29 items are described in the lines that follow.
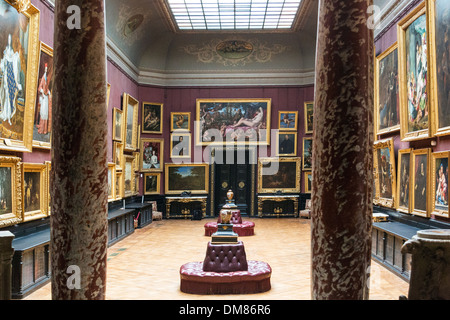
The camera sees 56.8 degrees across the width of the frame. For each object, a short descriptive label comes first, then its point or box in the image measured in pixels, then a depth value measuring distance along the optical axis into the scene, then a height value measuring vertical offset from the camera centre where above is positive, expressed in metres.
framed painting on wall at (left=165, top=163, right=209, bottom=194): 19.31 -0.41
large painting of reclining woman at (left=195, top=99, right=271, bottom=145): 19.59 +2.27
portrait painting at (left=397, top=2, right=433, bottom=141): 8.67 +2.05
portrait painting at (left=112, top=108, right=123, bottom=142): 14.57 +1.61
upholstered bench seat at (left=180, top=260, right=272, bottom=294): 7.32 -2.00
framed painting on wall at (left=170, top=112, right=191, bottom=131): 19.59 +2.26
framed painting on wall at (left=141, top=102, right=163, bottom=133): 19.11 +2.40
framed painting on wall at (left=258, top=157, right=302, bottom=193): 19.56 -0.23
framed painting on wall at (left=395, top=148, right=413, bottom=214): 9.57 -0.28
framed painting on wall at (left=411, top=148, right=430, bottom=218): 8.55 -0.27
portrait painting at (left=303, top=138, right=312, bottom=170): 19.30 +0.75
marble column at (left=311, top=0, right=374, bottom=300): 2.92 +0.12
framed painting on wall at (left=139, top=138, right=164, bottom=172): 19.00 +0.69
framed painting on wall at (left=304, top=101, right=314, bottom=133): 19.31 +2.52
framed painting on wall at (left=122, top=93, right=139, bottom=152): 16.03 +1.95
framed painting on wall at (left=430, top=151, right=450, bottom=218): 7.79 -0.27
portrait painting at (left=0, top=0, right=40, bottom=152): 7.34 +1.79
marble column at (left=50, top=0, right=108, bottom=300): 3.31 +0.13
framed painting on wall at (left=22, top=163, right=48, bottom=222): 8.32 -0.47
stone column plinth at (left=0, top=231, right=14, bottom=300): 3.09 -0.72
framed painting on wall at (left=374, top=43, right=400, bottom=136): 10.89 +2.14
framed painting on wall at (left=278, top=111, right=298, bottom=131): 19.61 +2.33
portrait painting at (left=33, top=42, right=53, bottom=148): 9.01 +1.49
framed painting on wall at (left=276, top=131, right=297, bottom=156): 19.58 +1.23
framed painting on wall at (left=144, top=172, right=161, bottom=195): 18.92 -0.63
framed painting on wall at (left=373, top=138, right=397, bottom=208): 10.71 -0.10
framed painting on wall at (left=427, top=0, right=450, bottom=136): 7.42 +1.97
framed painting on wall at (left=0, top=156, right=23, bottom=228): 7.35 -0.40
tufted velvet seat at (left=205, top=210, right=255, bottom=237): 14.25 -2.04
